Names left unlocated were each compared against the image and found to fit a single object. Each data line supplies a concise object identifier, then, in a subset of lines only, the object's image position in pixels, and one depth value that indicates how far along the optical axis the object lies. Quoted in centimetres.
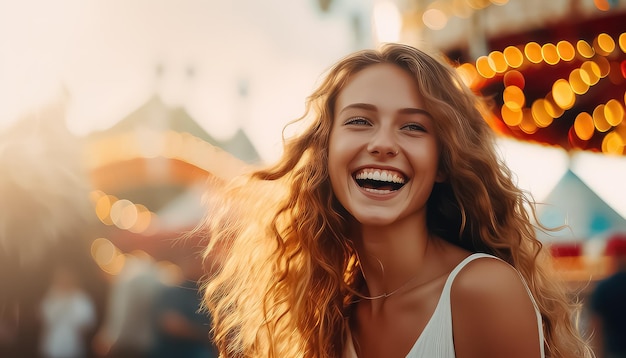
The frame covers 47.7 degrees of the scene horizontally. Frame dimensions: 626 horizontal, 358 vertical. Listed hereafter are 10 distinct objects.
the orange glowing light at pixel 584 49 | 597
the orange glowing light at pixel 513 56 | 615
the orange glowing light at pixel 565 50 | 601
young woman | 158
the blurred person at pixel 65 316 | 509
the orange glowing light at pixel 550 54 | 604
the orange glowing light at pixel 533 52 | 609
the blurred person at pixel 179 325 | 450
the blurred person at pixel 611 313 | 403
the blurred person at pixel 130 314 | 484
